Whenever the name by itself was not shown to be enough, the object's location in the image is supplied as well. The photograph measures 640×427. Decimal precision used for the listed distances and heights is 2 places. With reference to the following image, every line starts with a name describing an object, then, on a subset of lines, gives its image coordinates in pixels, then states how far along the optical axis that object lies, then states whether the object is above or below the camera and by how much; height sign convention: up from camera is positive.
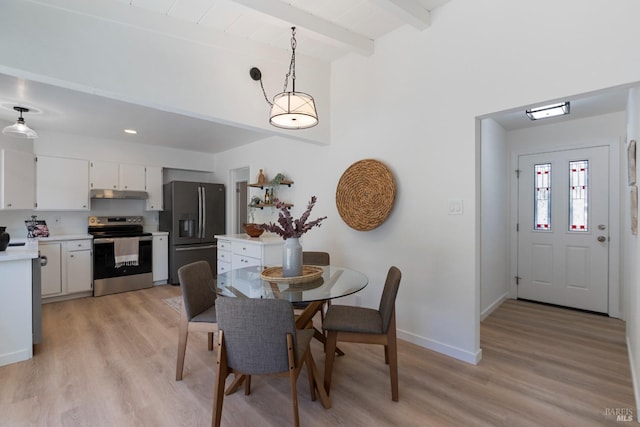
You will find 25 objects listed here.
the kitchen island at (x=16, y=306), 2.46 -0.78
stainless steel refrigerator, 5.02 -0.15
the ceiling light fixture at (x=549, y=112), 3.00 +1.04
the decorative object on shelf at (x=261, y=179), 4.43 +0.47
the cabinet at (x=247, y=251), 3.68 -0.50
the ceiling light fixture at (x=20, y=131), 3.03 +0.79
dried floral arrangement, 2.19 -0.11
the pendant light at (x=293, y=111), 2.14 +0.71
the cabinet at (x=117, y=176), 4.60 +0.54
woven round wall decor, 2.89 +0.17
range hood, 4.57 +0.26
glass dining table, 1.90 -0.51
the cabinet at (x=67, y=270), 4.05 -0.79
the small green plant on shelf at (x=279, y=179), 4.13 +0.44
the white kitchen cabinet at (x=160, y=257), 4.98 -0.75
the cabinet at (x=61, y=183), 4.15 +0.39
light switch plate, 2.49 +0.04
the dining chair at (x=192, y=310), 2.17 -0.73
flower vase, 2.24 -0.34
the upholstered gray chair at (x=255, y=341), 1.50 -0.65
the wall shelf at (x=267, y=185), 4.09 +0.38
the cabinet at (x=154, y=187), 5.09 +0.41
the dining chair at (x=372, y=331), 1.97 -0.76
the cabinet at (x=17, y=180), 3.73 +0.40
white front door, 3.63 -0.20
